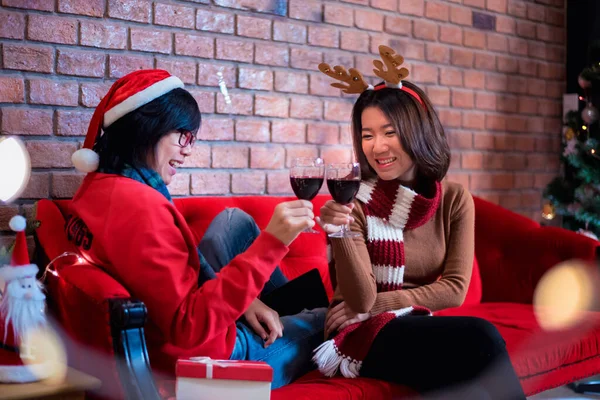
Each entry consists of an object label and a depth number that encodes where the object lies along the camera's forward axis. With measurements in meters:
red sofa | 1.39
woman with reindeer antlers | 1.74
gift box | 1.39
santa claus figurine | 1.39
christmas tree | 3.40
